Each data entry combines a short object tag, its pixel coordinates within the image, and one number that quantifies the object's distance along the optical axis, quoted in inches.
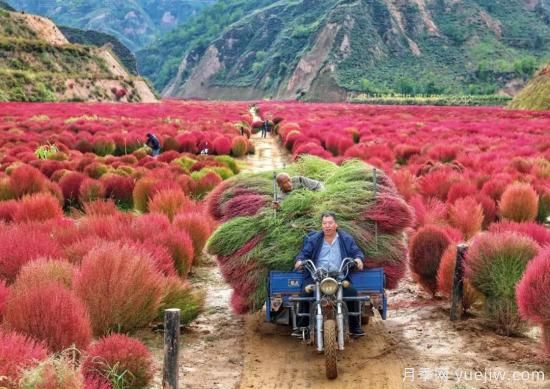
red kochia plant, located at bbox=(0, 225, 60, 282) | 241.0
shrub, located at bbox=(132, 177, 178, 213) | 481.3
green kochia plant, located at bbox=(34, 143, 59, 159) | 706.1
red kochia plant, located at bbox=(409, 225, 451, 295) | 293.3
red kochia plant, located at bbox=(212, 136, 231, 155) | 880.9
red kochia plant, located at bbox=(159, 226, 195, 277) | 305.3
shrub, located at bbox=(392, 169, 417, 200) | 480.9
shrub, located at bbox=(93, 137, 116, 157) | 838.5
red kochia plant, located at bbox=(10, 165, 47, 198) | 488.4
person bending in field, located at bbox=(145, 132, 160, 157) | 771.6
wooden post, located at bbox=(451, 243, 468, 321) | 253.9
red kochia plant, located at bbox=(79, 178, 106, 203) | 493.0
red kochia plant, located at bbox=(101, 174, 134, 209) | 512.1
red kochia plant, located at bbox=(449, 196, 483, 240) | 383.2
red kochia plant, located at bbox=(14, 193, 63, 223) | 381.7
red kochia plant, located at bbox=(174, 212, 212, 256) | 351.9
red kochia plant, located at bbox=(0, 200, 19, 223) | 382.6
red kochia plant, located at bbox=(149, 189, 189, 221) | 428.5
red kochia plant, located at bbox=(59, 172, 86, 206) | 515.8
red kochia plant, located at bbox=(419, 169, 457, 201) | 495.9
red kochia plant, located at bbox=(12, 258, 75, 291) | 195.6
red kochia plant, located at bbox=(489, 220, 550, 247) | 283.8
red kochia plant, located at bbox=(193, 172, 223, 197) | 511.5
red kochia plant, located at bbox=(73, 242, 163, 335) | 205.9
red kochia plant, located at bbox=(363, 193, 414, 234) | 249.1
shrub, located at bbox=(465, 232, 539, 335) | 240.8
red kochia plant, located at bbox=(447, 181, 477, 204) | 467.3
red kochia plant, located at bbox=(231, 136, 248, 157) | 900.0
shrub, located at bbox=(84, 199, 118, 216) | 394.3
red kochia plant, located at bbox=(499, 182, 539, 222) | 419.5
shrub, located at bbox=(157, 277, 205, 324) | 242.5
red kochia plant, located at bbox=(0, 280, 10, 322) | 190.4
